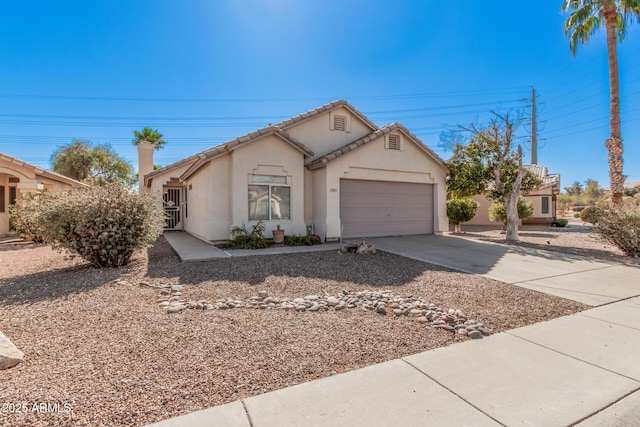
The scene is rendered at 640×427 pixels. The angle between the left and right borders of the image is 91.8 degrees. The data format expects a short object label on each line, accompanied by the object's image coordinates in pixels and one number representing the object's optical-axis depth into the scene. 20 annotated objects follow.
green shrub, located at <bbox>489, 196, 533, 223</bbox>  20.30
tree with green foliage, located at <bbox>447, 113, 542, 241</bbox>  13.62
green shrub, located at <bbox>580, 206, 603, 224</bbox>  24.09
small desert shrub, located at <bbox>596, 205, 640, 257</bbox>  10.23
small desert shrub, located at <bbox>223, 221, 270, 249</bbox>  10.86
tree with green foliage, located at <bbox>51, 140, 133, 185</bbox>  32.31
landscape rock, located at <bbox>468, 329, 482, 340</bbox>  4.14
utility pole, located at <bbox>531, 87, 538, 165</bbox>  33.97
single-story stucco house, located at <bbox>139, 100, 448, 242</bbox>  11.66
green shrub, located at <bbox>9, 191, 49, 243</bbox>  13.61
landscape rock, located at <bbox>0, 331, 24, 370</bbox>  3.15
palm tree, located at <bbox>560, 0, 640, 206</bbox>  13.14
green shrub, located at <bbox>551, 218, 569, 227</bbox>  24.24
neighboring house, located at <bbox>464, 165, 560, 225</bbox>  25.20
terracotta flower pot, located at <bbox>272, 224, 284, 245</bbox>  11.72
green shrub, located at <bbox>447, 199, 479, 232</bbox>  17.50
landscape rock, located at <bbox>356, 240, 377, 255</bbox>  9.83
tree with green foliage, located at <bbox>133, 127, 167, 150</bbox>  28.95
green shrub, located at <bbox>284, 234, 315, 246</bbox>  11.75
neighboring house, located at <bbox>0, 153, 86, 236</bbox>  15.01
